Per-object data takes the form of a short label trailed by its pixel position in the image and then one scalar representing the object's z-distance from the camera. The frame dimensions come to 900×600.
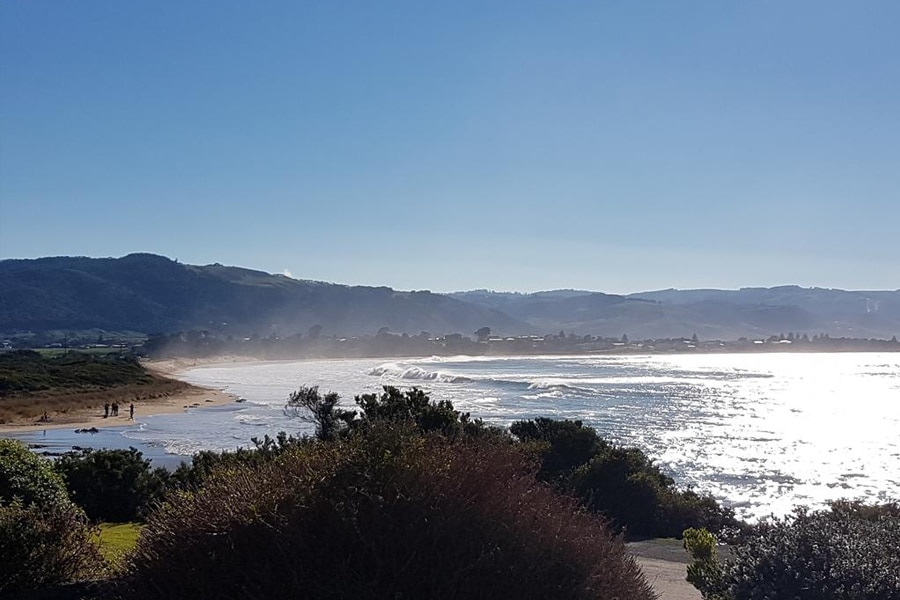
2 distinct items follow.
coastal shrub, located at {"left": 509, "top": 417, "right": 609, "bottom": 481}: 19.64
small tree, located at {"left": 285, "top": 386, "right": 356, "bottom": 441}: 20.69
